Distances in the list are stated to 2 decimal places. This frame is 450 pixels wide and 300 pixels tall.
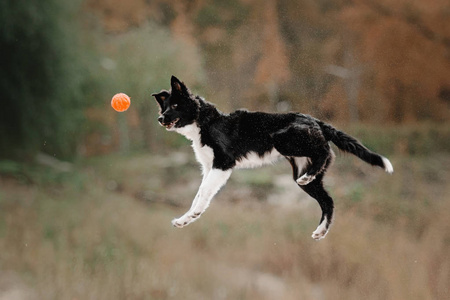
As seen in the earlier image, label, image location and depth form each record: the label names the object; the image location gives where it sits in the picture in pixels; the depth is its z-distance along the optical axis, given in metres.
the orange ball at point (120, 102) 11.05
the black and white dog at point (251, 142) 11.11
